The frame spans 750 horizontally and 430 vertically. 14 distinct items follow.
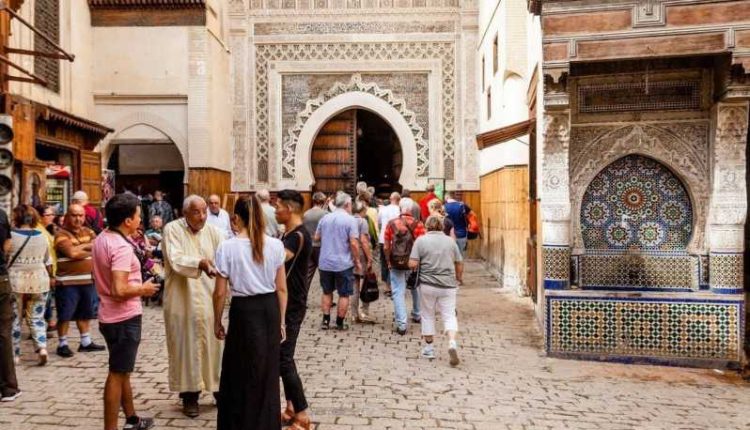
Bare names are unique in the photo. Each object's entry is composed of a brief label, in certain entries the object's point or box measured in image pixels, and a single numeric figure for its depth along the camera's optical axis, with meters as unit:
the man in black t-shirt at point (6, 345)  4.45
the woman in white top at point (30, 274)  5.31
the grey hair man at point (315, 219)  7.36
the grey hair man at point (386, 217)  9.05
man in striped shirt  5.69
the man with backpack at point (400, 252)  6.83
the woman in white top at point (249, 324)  3.33
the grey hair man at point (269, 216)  7.76
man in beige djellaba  4.09
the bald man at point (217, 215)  7.84
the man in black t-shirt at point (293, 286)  3.85
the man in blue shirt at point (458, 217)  9.96
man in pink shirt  3.52
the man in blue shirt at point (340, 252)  6.79
